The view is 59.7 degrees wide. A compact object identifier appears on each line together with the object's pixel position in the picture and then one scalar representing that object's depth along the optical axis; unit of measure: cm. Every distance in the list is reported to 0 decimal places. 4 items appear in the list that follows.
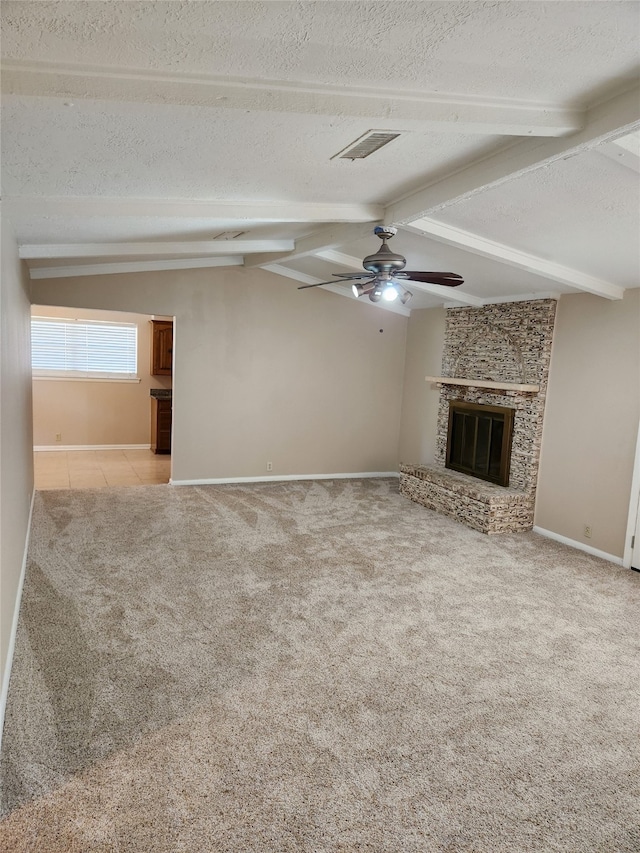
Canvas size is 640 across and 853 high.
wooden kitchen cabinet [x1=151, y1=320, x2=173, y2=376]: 888
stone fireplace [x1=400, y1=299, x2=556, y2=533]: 561
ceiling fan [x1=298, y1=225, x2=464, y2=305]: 387
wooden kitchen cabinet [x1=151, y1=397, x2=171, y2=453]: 881
